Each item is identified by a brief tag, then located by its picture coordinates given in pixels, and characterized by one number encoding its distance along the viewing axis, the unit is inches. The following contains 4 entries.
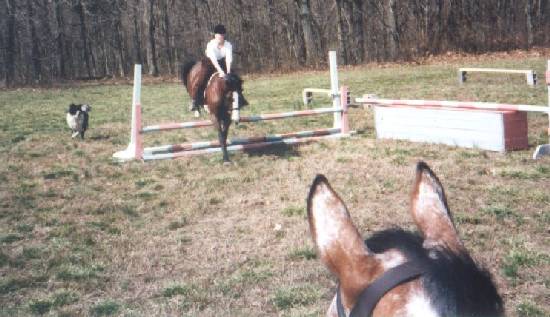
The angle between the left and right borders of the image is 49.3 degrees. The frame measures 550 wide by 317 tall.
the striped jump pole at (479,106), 315.0
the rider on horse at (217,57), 374.6
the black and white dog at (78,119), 482.6
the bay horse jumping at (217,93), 362.6
